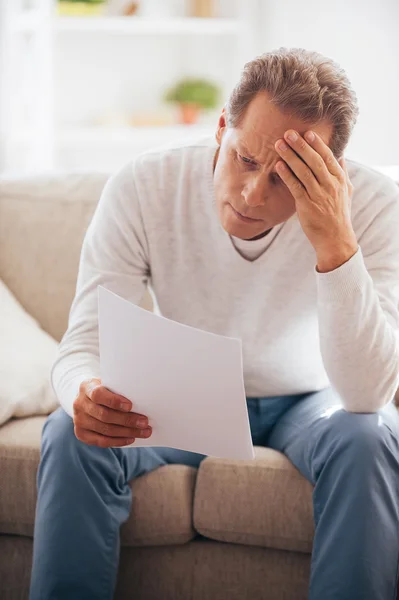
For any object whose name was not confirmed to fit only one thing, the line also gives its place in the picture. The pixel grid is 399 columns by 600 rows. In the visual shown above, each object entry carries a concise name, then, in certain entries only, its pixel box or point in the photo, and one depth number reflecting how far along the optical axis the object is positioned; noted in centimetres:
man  129
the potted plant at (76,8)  371
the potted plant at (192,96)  384
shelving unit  361
